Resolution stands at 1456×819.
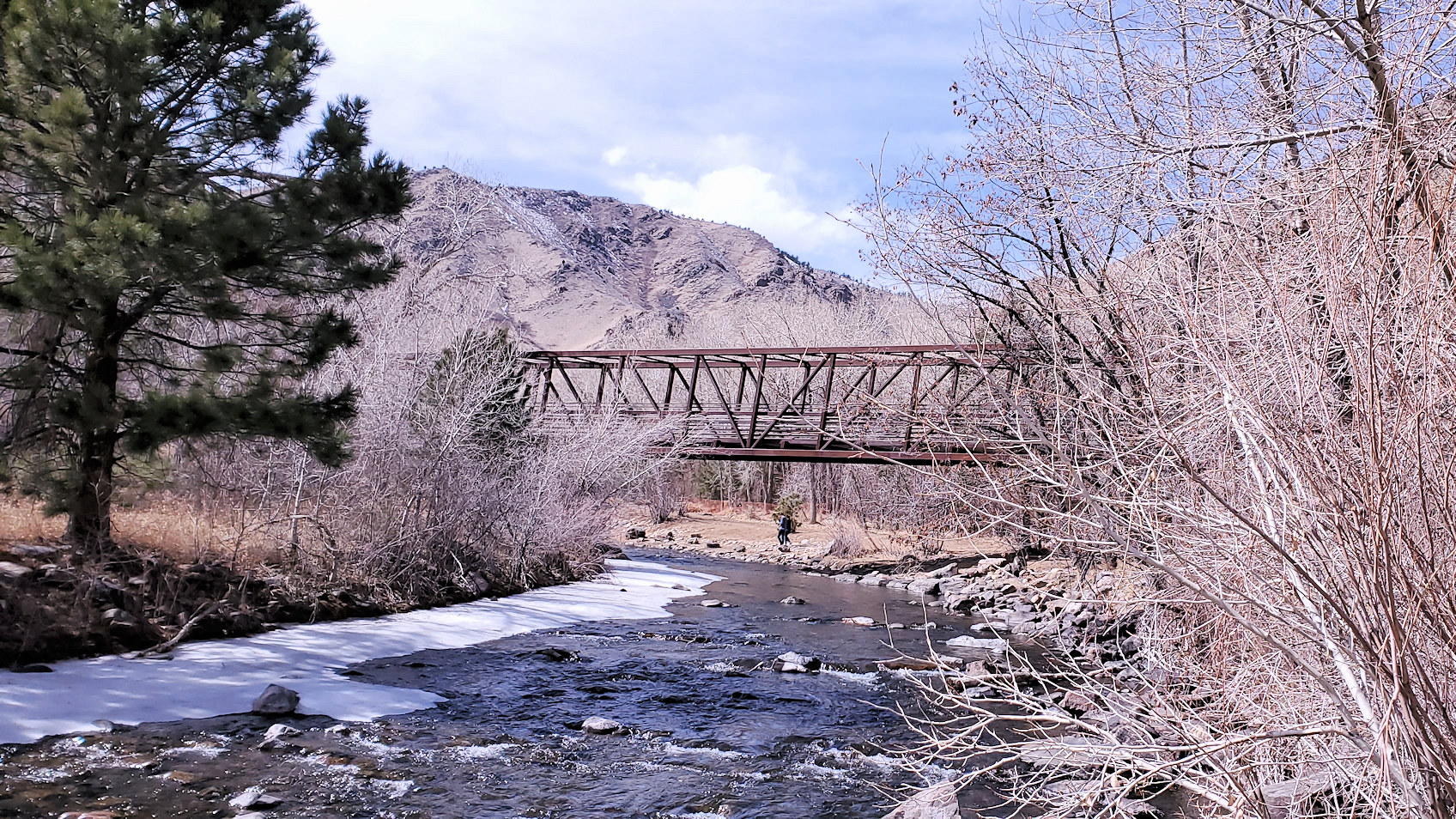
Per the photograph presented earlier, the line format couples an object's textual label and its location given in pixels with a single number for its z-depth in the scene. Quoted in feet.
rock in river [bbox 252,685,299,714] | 24.30
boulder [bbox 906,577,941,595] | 61.05
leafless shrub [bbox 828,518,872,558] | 82.02
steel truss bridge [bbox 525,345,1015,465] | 63.16
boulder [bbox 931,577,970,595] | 59.98
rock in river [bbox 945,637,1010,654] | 40.16
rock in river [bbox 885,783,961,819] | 18.57
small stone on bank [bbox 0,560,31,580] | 26.50
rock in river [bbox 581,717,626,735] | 25.88
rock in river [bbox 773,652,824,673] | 35.27
